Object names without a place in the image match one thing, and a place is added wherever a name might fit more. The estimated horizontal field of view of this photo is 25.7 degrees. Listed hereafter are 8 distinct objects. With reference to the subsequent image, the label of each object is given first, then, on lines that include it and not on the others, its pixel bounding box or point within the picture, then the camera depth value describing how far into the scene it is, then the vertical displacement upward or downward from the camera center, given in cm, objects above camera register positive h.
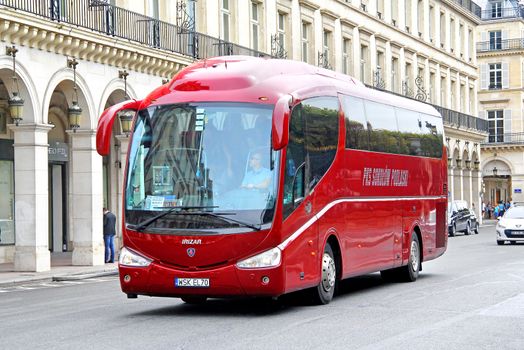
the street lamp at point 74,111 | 3012 +183
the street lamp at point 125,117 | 3238 +177
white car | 4128 -184
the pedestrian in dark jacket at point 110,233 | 3116 -142
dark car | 5436 -204
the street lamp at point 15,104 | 2778 +188
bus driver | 1497 +5
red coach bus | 1481 -6
